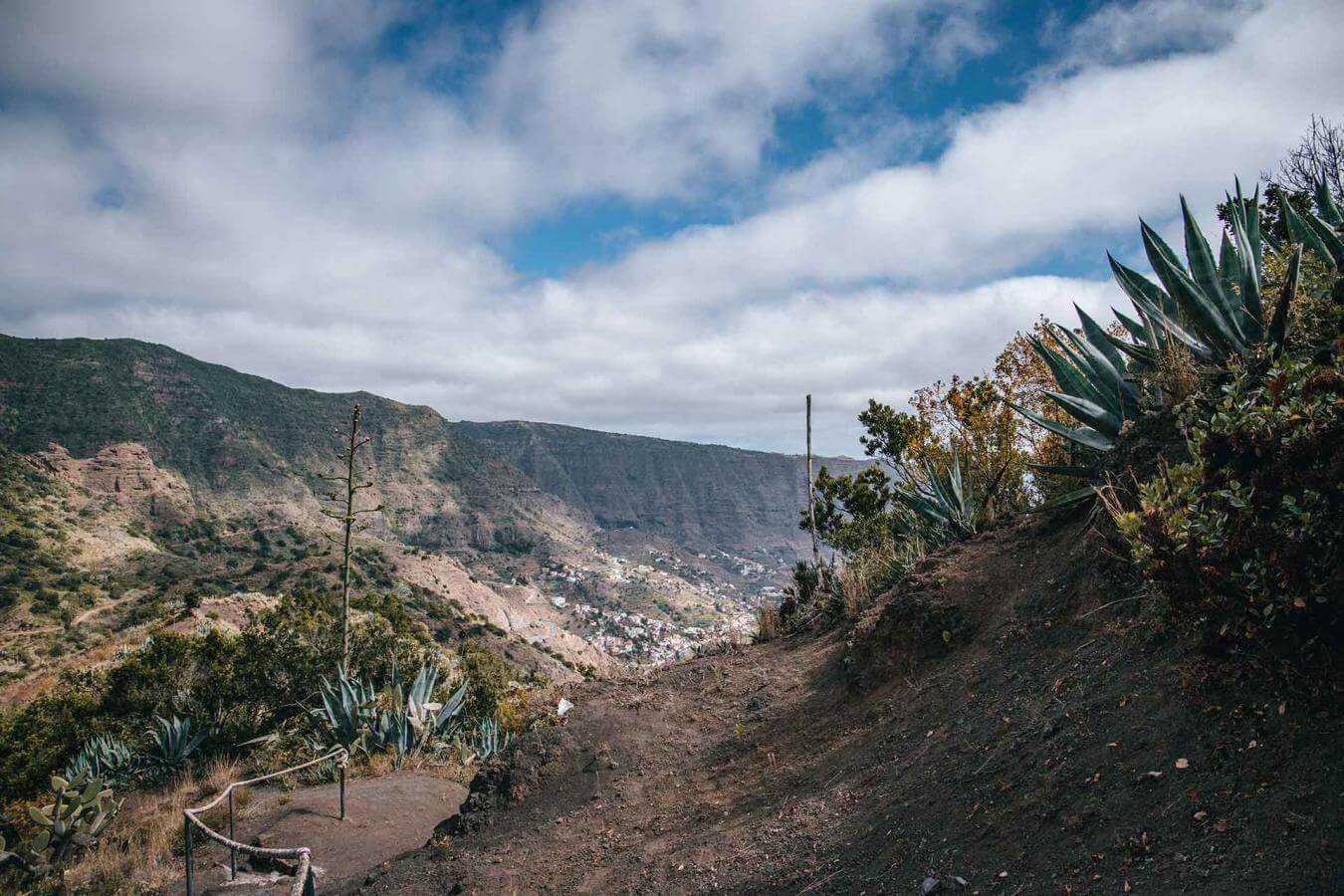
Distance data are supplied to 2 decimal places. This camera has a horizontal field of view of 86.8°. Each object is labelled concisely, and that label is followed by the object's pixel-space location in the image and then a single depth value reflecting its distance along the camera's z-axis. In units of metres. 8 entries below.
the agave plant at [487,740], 13.27
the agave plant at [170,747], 13.18
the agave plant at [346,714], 11.99
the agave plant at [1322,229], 5.46
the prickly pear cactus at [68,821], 9.09
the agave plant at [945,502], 8.51
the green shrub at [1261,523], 3.04
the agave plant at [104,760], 13.36
